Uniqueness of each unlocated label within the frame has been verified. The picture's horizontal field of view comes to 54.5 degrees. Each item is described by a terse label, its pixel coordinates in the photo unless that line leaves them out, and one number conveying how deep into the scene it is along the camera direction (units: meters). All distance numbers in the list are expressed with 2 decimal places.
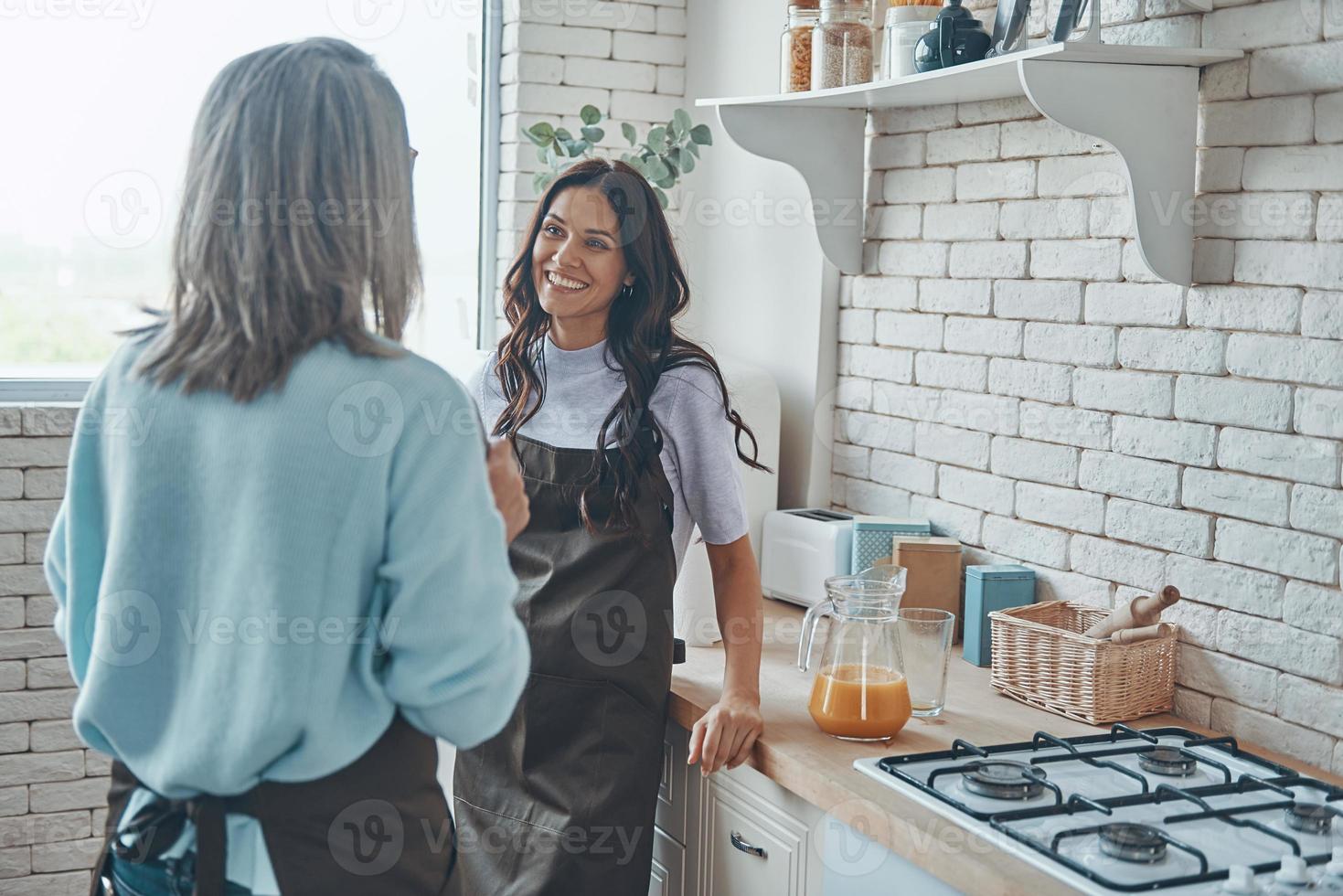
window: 2.80
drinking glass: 1.98
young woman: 1.97
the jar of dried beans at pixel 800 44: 2.49
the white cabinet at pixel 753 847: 1.67
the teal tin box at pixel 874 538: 2.52
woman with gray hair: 1.16
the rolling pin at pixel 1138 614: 1.95
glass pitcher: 1.86
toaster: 2.56
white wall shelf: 1.83
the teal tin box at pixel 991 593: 2.29
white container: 2.20
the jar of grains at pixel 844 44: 2.38
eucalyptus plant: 2.78
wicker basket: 1.95
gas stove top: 1.40
